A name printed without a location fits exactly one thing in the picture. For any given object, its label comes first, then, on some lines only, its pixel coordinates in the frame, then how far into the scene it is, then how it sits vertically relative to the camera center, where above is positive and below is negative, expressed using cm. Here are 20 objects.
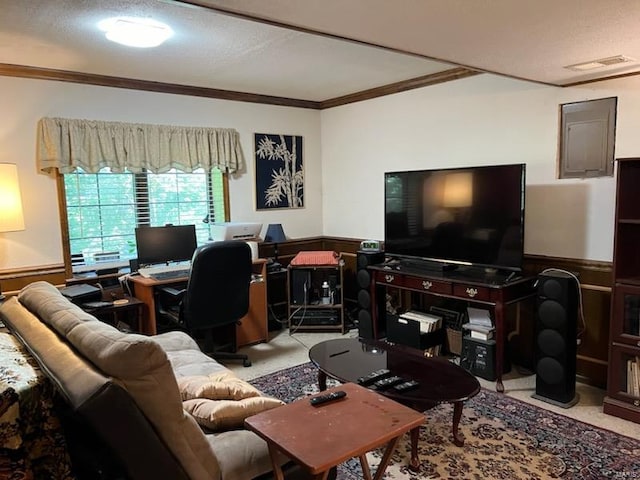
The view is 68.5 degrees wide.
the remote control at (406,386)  244 -100
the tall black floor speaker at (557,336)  304 -96
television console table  330 -71
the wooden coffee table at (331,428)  153 -83
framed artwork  505 +30
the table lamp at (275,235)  497 -39
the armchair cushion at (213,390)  191 -78
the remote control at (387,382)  248 -100
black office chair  348 -72
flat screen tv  341 -18
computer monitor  399 -37
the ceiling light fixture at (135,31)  267 +101
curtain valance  377 +49
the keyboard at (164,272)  384 -59
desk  432 -108
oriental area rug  240 -142
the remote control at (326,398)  188 -81
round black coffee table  240 -101
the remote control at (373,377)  255 -100
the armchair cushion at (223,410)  177 -81
